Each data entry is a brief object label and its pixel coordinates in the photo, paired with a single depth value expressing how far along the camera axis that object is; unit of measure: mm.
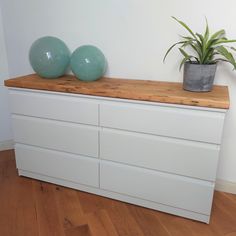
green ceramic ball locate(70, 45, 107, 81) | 1745
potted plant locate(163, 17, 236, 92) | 1505
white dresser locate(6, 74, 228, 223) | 1487
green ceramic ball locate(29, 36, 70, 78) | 1809
